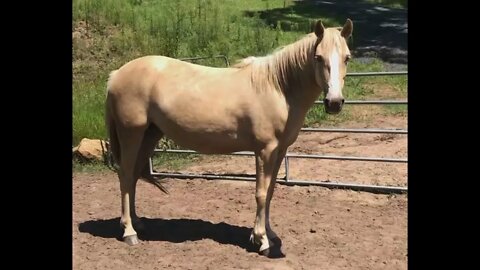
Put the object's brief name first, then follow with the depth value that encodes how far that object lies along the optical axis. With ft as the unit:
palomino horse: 12.91
